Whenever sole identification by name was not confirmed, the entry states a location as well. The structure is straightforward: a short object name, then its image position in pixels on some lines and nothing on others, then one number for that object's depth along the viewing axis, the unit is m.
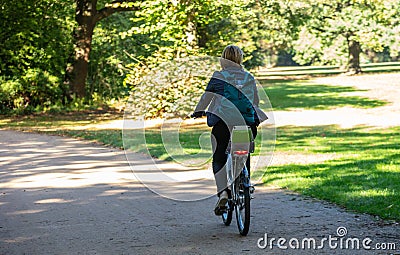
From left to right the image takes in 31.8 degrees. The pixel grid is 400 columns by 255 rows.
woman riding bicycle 7.04
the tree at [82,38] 28.83
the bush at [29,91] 26.47
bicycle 6.82
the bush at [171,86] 22.56
